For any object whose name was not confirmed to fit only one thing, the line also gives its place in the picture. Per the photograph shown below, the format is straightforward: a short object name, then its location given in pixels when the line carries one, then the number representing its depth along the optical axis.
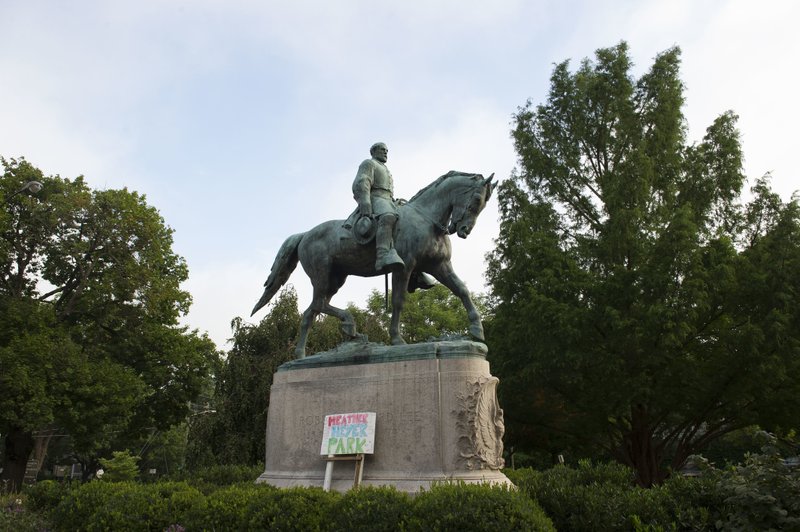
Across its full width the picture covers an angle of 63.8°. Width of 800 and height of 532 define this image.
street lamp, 17.16
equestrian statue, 9.44
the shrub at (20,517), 8.36
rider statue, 9.34
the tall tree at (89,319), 21.80
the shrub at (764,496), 5.12
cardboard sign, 8.45
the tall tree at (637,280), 16.67
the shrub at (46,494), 9.48
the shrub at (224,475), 11.20
